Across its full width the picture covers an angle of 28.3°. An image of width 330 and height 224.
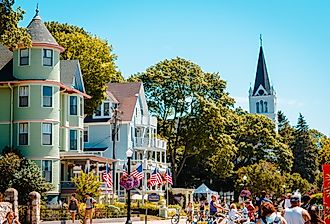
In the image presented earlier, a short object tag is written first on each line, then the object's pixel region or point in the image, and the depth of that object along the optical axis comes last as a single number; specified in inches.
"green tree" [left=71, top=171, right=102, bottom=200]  1702.8
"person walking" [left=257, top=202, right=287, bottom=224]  472.1
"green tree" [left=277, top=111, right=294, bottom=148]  4272.6
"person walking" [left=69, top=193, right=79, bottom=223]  1322.6
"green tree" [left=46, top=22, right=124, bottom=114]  2212.1
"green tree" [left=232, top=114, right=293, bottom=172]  3415.4
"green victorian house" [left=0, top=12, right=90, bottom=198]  1754.4
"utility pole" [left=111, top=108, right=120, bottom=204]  2208.5
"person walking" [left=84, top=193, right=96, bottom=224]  1219.3
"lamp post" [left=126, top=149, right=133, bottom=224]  1238.4
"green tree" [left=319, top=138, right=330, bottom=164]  2284.7
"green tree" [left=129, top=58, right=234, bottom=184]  2817.4
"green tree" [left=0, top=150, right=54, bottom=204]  1628.9
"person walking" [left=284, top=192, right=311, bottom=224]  512.7
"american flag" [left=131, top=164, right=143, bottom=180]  1727.9
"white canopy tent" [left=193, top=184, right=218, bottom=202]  2530.5
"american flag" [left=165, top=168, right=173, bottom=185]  2048.5
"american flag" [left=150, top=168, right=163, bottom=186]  1876.2
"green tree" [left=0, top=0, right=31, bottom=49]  1216.2
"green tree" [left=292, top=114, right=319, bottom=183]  3986.2
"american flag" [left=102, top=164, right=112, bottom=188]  1757.6
